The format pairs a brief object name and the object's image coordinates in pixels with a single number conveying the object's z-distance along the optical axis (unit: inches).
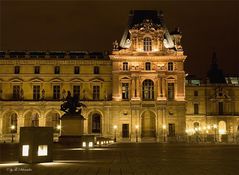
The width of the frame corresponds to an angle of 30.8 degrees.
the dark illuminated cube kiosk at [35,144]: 765.9
